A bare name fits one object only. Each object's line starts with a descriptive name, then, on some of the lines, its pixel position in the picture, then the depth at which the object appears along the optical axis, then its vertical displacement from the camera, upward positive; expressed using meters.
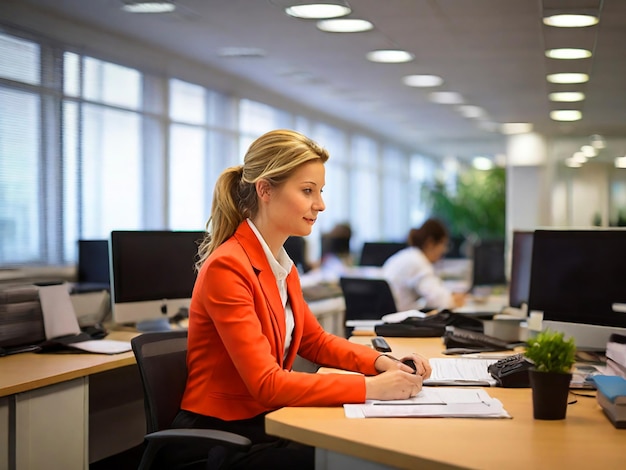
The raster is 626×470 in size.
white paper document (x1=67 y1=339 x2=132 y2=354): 3.30 -0.57
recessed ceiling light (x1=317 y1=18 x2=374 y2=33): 5.07 +1.39
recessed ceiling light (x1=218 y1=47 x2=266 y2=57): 6.22 +1.47
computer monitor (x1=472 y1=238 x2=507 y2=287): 6.57 -0.35
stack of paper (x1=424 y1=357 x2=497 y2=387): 2.29 -0.49
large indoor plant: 11.86 +0.36
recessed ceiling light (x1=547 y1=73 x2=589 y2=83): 6.71 +1.37
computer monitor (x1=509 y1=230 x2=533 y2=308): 4.07 -0.24
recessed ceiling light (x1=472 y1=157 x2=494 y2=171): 14.67 +1.28
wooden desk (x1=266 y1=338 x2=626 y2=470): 1.57 -0.49
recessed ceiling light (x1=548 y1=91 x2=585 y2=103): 7.74 +1.39
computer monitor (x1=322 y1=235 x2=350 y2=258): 7.95 -0.24
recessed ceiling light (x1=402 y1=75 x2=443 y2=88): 7.20 +1.44
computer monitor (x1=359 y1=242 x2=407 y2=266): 7.32 -0.27
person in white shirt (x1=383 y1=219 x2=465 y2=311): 5.32 -0.35
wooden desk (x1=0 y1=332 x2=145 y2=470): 2.72 -0.71
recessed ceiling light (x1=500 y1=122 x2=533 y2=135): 10.17 +1.38
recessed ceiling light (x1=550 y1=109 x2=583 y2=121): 8.94 +1.38
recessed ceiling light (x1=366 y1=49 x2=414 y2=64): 6.06 +1.41
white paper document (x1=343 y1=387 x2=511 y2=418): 1.88 -0.48
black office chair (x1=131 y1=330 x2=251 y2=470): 2.02 -0.53
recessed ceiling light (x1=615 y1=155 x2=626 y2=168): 8.15 +0.73
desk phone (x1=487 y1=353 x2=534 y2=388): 2.23 -0.45
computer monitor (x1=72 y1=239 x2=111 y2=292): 4.54 -0.26
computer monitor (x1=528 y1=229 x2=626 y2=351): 2.71 -0.22
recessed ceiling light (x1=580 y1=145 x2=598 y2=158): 9.34 +0.98
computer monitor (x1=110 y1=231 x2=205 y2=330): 3.77 -0.28
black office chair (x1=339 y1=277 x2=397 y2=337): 4.82 -0.49
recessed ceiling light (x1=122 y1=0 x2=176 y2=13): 4.89 +1.46
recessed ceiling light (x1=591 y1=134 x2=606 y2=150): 9.34 +1.09
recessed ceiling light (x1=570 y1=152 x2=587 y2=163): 9.59 +0.91
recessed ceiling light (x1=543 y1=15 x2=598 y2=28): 4.74 +1.34
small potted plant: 1.84 -0.37
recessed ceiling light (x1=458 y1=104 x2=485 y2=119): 9.16 +1.46
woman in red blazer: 1.97 -0.28
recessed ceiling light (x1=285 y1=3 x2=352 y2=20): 4.67 +1.37
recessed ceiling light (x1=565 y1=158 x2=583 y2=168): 9.61 +0.83
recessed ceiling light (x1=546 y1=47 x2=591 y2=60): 5.73 +1.36
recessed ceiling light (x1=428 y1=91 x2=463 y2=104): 8.16 +1.46
